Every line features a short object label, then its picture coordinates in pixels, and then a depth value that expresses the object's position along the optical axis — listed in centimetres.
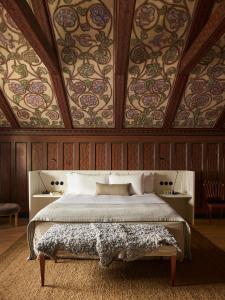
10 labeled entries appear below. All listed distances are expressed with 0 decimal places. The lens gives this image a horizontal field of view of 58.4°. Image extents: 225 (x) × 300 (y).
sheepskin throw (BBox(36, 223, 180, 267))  189
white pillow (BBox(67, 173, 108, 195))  376
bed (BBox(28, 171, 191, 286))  236
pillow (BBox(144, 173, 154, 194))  396
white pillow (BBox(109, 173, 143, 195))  376
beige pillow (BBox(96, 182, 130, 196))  354
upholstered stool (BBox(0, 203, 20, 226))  353
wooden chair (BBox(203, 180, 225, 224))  418
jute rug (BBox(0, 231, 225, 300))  179
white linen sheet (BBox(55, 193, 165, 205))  290
